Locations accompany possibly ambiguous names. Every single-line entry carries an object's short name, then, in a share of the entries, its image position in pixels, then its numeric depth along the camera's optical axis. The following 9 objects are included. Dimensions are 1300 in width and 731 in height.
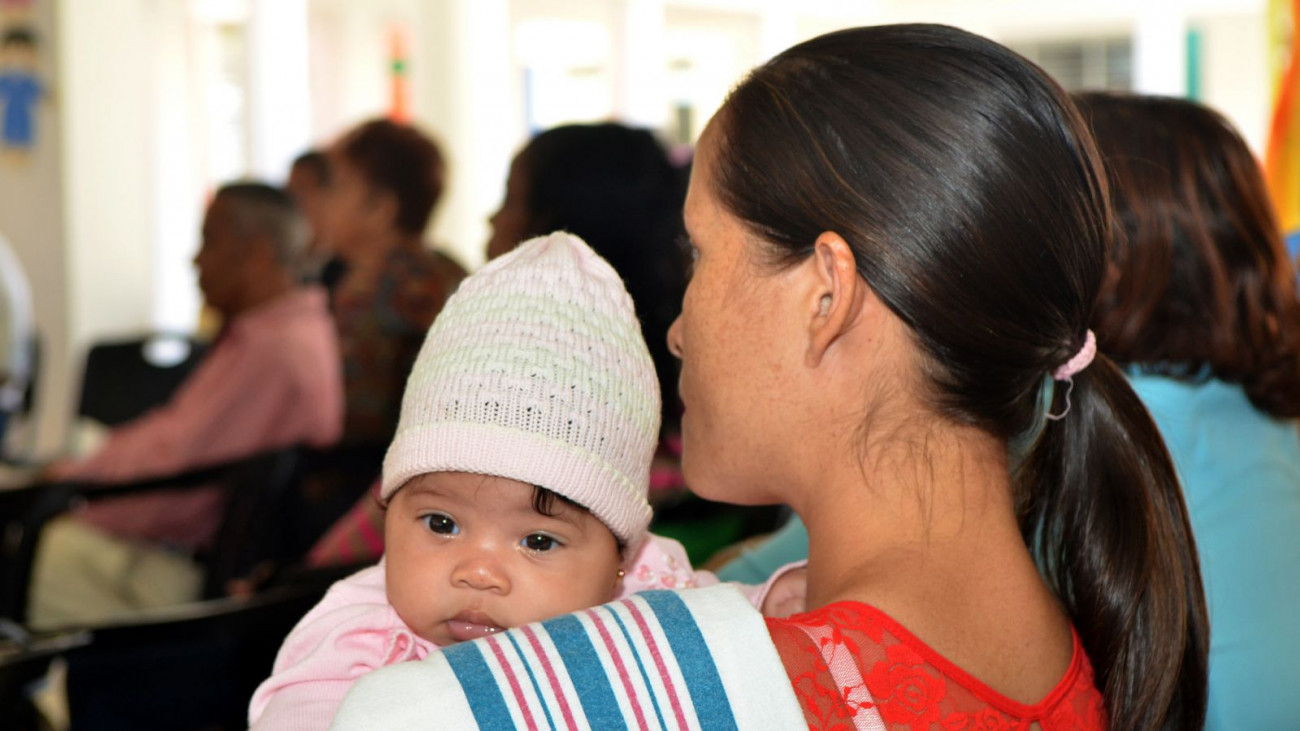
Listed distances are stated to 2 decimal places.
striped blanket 0.70
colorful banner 3.02
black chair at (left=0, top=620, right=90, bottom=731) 1.81
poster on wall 5.24
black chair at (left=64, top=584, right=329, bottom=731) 1.96
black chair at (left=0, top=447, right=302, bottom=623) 2.66
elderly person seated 2.98
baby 0.98
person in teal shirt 1.59
